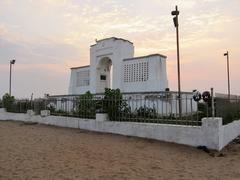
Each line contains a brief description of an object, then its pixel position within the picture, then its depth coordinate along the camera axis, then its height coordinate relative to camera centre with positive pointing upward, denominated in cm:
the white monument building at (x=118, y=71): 1252 +213
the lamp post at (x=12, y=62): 1526 +301
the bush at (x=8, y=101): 1323 -2
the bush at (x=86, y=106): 856 -25
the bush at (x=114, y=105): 780 -19
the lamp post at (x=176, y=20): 822 +333
